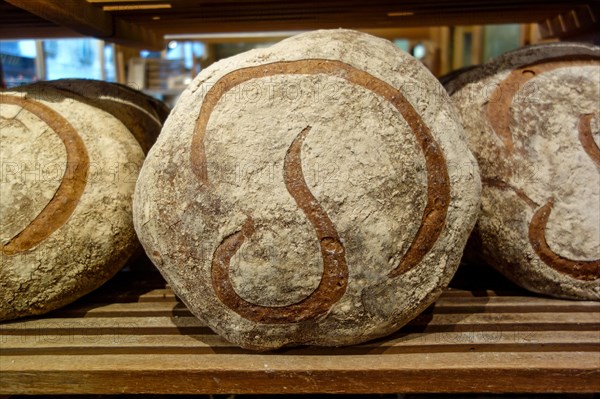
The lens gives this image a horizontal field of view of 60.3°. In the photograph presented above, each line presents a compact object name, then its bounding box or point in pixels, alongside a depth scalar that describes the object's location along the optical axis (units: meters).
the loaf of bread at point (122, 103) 0.59
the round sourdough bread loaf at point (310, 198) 0.42
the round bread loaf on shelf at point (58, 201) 0.49
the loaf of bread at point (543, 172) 0.50
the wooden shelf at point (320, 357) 0.44
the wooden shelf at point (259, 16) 0.60
